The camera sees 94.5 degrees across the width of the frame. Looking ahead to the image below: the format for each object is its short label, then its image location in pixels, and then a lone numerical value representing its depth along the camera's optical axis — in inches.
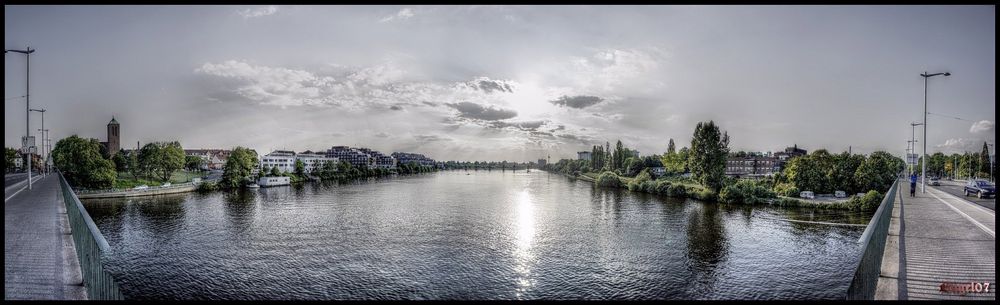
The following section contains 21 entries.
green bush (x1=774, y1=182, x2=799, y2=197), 2007.9
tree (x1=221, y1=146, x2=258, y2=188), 2780.5
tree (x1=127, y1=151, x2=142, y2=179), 2694.4
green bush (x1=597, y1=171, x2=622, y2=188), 3226.1
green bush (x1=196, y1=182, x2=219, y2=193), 2493.8
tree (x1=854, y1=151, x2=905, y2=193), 2075.5
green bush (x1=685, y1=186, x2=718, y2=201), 2103.6
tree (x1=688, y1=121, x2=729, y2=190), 2209.6
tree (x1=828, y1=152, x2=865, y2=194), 2100.1
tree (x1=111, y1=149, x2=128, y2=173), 2935.5
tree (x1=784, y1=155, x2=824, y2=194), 2076.8
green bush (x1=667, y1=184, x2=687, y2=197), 2306.8
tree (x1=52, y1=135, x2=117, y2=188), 2119.1
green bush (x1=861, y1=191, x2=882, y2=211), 1695.4
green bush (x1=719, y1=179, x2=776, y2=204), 1966.7
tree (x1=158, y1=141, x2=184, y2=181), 2751.0
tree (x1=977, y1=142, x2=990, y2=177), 2954.7
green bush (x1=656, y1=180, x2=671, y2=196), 2461.9
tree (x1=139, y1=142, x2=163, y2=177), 2699.3
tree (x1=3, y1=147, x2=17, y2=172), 3196.4
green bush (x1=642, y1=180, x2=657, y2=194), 2559.1
